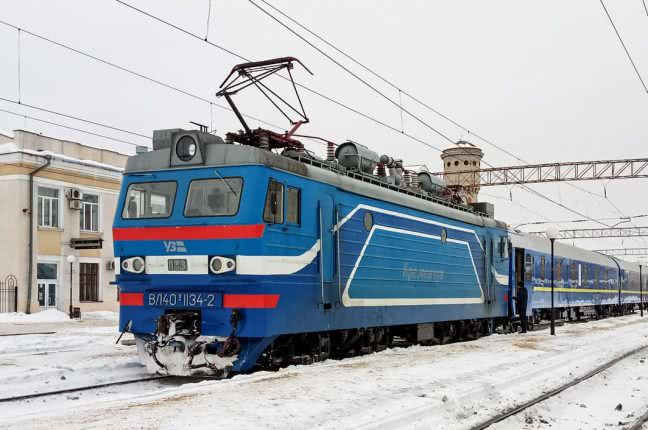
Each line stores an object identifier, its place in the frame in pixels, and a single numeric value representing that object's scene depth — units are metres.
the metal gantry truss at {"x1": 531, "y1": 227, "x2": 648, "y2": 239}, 65.31
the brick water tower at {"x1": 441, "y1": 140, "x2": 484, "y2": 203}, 67.06
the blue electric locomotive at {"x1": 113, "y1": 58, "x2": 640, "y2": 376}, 10.82
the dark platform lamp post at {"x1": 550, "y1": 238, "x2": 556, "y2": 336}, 21.60
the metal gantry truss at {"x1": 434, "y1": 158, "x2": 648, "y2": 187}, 39.44
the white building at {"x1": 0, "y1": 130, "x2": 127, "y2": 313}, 31.06
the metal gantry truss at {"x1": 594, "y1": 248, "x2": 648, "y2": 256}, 94.38
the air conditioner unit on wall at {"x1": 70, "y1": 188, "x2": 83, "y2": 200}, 32.78
